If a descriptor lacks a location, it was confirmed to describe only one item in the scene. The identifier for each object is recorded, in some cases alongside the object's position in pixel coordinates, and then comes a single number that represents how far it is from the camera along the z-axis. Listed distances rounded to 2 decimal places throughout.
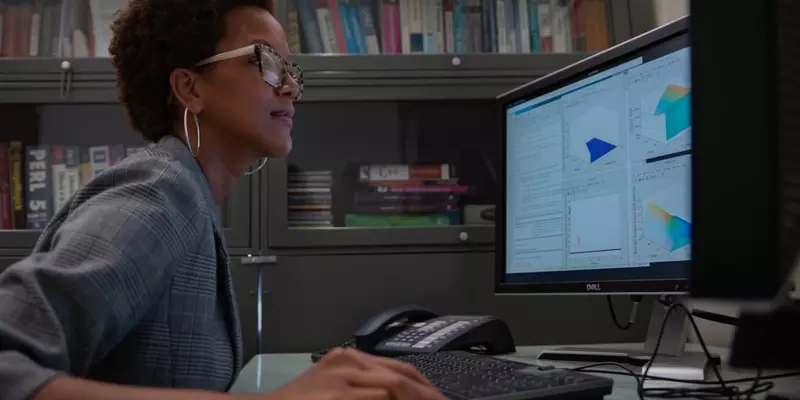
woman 0.65
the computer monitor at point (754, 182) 0.41
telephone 1.19
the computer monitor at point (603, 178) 1.03
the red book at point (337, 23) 1.96
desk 0.84
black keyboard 0.72
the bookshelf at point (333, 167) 1.76
